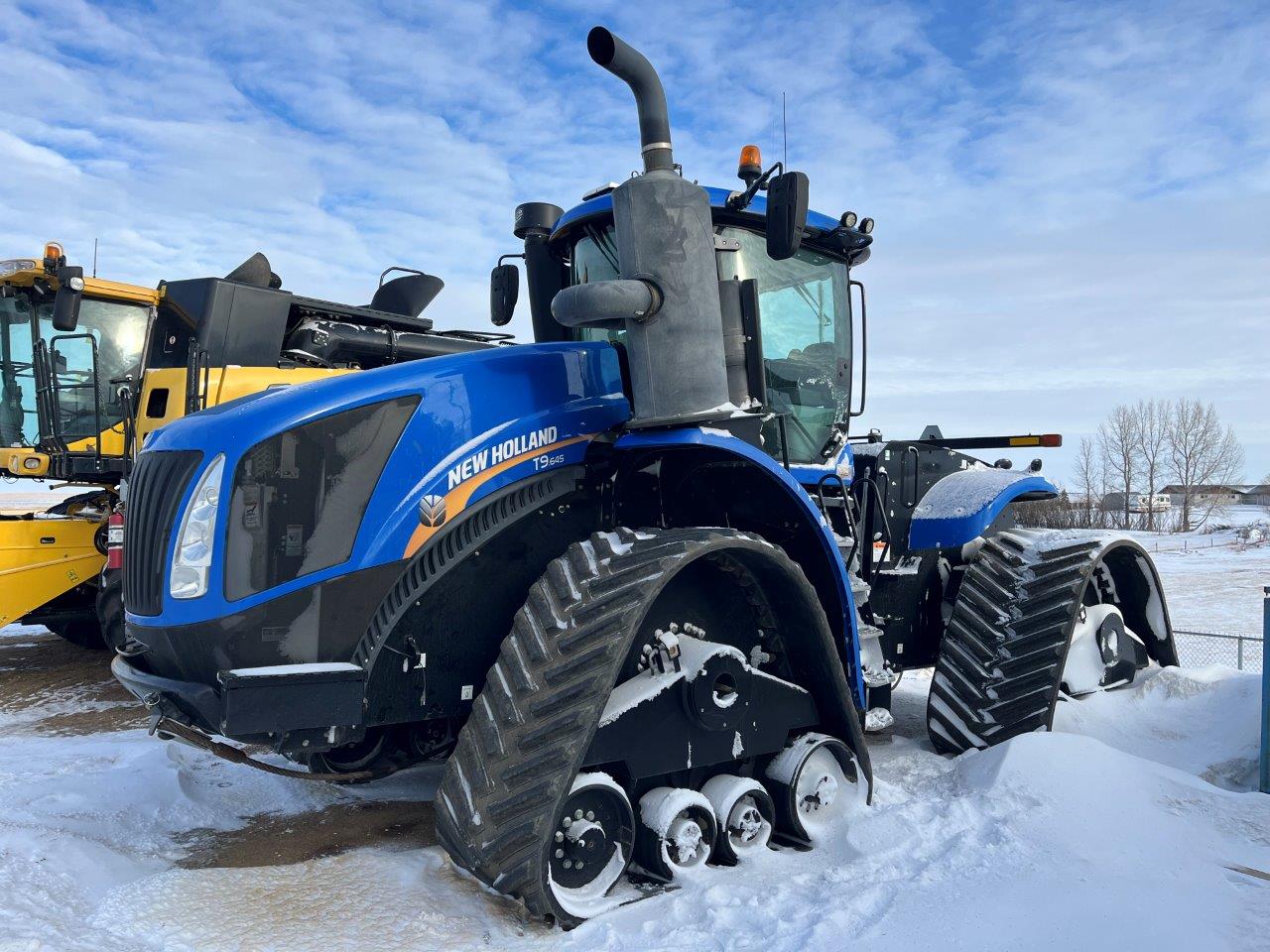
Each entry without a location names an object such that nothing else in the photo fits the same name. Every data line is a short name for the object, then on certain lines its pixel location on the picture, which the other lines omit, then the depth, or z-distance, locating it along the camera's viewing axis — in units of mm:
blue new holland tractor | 3131
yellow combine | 8680
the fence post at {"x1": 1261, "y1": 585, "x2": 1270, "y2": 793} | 4621
